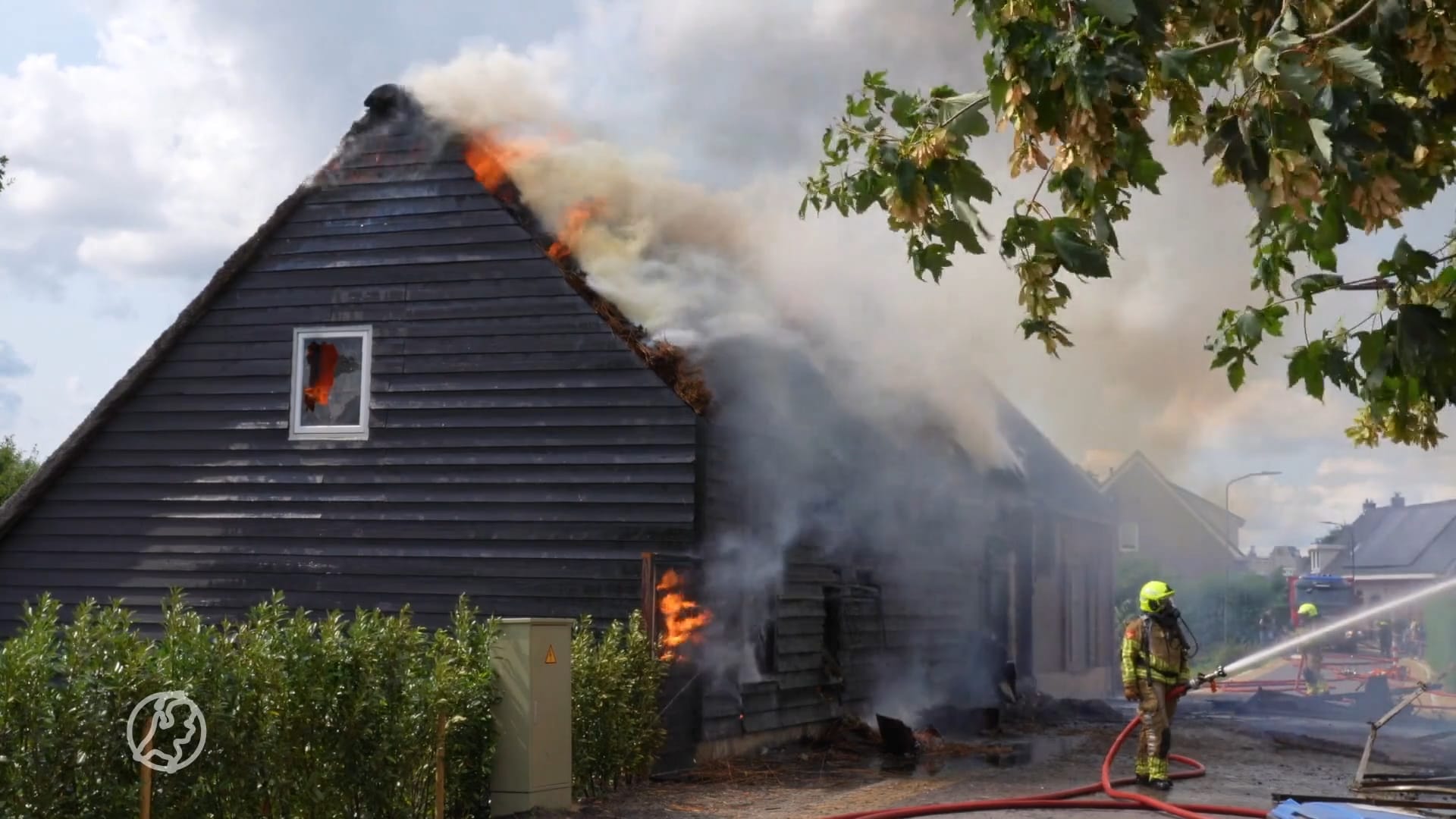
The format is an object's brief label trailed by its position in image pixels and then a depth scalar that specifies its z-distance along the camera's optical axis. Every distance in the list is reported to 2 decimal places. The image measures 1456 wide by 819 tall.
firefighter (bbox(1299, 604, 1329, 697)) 24.16
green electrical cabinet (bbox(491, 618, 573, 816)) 10.07
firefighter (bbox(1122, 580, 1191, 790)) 12.40
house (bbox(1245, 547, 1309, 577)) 68.75
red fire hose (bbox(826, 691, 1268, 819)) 10.41
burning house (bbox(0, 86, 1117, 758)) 14.09
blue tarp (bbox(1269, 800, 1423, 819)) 6.60
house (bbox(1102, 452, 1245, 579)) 54.66
